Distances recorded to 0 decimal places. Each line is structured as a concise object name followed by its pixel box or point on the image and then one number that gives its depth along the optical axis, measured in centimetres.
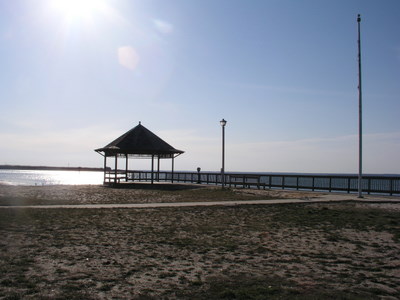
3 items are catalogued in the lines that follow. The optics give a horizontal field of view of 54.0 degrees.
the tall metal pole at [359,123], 1886
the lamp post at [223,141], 2359
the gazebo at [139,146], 2988
